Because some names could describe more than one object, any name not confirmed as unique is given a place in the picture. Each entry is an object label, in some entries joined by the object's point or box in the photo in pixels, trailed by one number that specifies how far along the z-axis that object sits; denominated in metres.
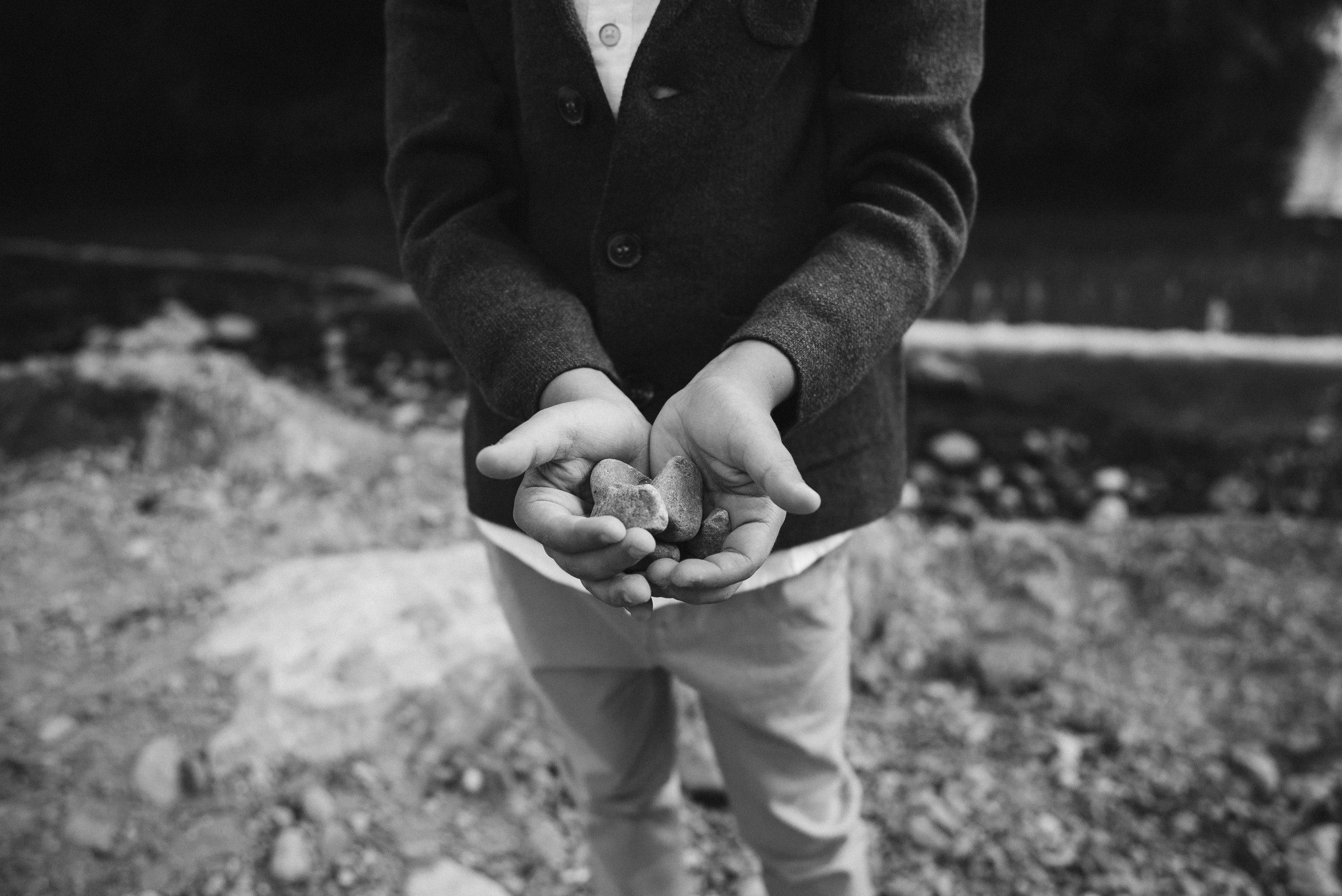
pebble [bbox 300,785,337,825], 1.65
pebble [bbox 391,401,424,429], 3.29
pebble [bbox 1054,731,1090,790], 1.75
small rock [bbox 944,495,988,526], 2.75
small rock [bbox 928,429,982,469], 3.11
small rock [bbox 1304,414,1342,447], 3.28
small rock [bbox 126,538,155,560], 2.38
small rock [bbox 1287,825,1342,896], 1.55
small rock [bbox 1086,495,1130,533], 2.71
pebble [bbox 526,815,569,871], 1.65
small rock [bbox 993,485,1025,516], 2.85
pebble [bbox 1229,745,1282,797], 1.72
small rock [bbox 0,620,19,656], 2.08
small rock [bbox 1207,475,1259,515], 2.92
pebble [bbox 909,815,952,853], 1.65
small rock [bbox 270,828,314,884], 1.58
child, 0.96
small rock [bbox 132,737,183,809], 1.68
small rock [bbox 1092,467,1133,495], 2.98
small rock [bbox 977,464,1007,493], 2.97
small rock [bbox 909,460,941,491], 2.96
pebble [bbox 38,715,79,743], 1.82
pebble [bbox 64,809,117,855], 1.61
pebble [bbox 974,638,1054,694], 1.96
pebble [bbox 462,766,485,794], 1.74
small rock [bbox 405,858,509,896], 1.57
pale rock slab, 1.78
